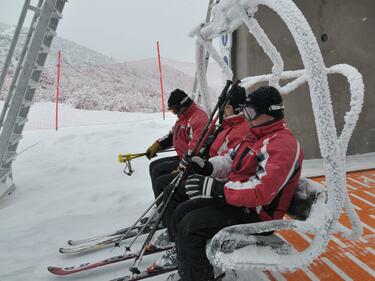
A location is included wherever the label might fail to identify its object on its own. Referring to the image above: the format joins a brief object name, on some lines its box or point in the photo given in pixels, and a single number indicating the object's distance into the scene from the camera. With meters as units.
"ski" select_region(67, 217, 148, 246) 3.66
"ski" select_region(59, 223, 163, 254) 3.49
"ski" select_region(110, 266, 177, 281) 2.79
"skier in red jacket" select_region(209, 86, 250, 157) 2.89
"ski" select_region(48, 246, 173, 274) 3.11
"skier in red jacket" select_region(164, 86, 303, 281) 2.02
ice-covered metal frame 1.72
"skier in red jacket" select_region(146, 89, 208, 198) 3.71
